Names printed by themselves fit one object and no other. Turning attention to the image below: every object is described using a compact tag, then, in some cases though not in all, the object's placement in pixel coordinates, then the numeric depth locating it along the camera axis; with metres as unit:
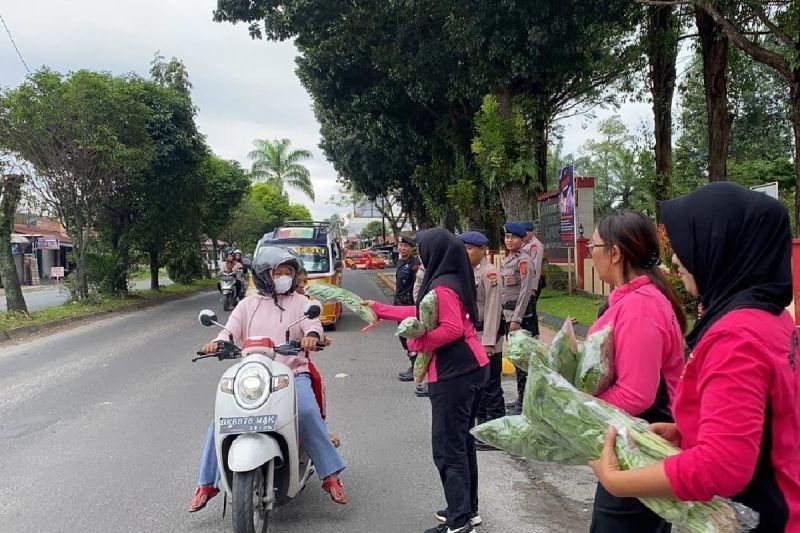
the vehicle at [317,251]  12.85
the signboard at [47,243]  38.85
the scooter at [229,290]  17.05
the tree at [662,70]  13.57
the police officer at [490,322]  5.33
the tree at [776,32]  8.84
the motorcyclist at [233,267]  17.59
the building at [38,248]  37.03
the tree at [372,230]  96.62
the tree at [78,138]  15.61
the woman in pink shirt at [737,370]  1.41
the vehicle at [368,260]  47.84
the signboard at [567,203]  14.91
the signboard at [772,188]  7.86
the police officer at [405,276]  8.89
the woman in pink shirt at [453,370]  3.49
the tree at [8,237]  14.92
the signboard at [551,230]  16.95
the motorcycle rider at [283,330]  3.86
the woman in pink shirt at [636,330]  2.07
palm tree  53.25
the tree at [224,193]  32.53
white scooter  3.28
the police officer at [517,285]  6.26
